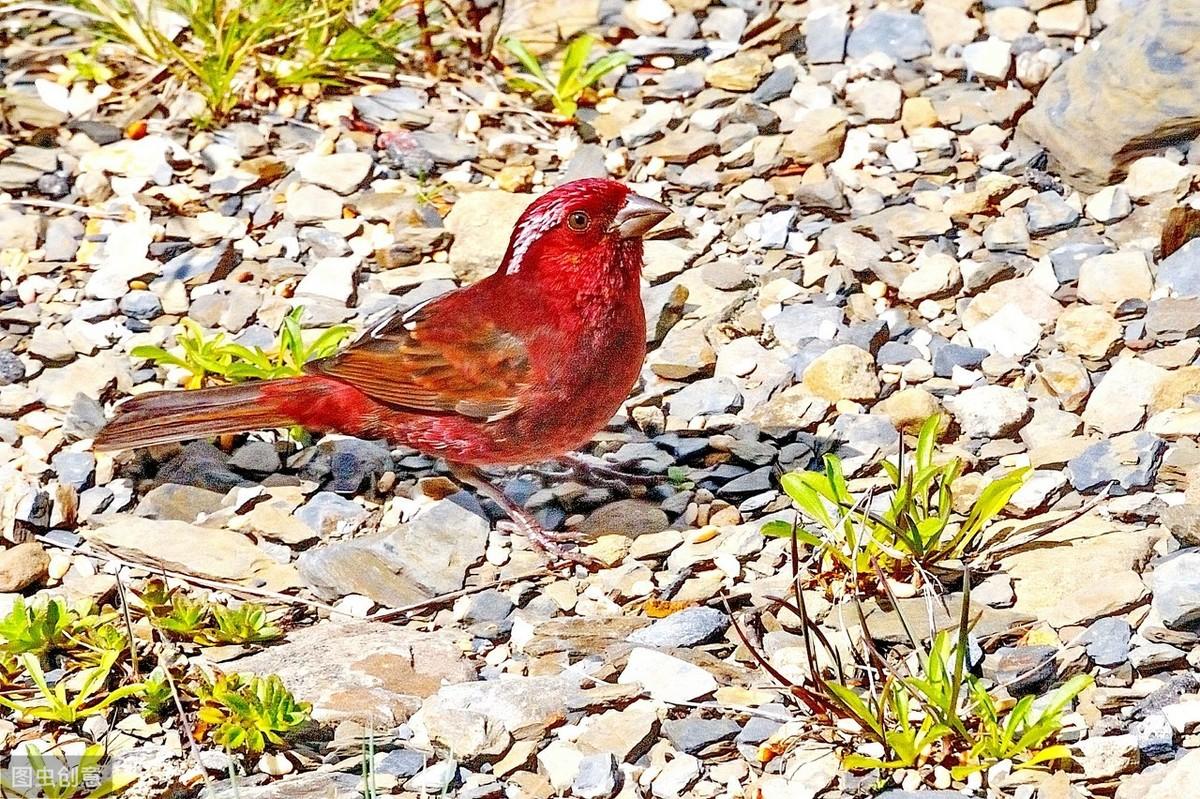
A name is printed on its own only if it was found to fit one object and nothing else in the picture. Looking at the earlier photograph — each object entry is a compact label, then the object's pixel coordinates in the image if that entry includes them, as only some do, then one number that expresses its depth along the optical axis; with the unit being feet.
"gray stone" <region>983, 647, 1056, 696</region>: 23.20
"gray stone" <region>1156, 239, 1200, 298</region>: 31.76
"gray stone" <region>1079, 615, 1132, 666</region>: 23.38
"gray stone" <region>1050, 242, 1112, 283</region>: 33.01
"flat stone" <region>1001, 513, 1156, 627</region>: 24.41
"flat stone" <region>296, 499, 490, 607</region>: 27.68
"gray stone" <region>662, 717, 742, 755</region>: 23.26
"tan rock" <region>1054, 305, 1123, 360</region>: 31.07
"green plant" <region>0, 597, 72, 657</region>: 25.21
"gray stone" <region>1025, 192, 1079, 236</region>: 34.35
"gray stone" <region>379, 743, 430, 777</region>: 23.24
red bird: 29.25
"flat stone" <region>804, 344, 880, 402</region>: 31.27
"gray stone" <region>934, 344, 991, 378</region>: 31.73
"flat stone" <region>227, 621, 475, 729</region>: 24.41
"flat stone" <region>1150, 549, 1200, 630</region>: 23.48
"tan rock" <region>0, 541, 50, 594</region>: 27.99
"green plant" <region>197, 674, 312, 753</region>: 23.32
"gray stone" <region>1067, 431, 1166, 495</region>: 27.22
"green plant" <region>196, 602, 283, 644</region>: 26.00
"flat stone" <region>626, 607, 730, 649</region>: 25.44
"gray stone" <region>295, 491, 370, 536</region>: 29.94
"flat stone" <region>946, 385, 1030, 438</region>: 29.66
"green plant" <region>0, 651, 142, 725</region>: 23.99
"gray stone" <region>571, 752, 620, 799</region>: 22.70
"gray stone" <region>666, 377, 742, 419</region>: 31.99
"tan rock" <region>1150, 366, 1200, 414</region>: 28.96
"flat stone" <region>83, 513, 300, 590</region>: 28.12
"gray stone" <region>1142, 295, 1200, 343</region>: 30.81
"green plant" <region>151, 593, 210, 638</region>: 25.99
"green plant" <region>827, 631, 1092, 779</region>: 21.16
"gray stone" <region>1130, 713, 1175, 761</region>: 21.61
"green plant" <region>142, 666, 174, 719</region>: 24.39
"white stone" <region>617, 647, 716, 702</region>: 24.11
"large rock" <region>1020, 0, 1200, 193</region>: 34.24
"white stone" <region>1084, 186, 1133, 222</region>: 34.14
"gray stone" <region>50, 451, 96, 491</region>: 31.17
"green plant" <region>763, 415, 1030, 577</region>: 25.09
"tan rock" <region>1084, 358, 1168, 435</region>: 29.07
